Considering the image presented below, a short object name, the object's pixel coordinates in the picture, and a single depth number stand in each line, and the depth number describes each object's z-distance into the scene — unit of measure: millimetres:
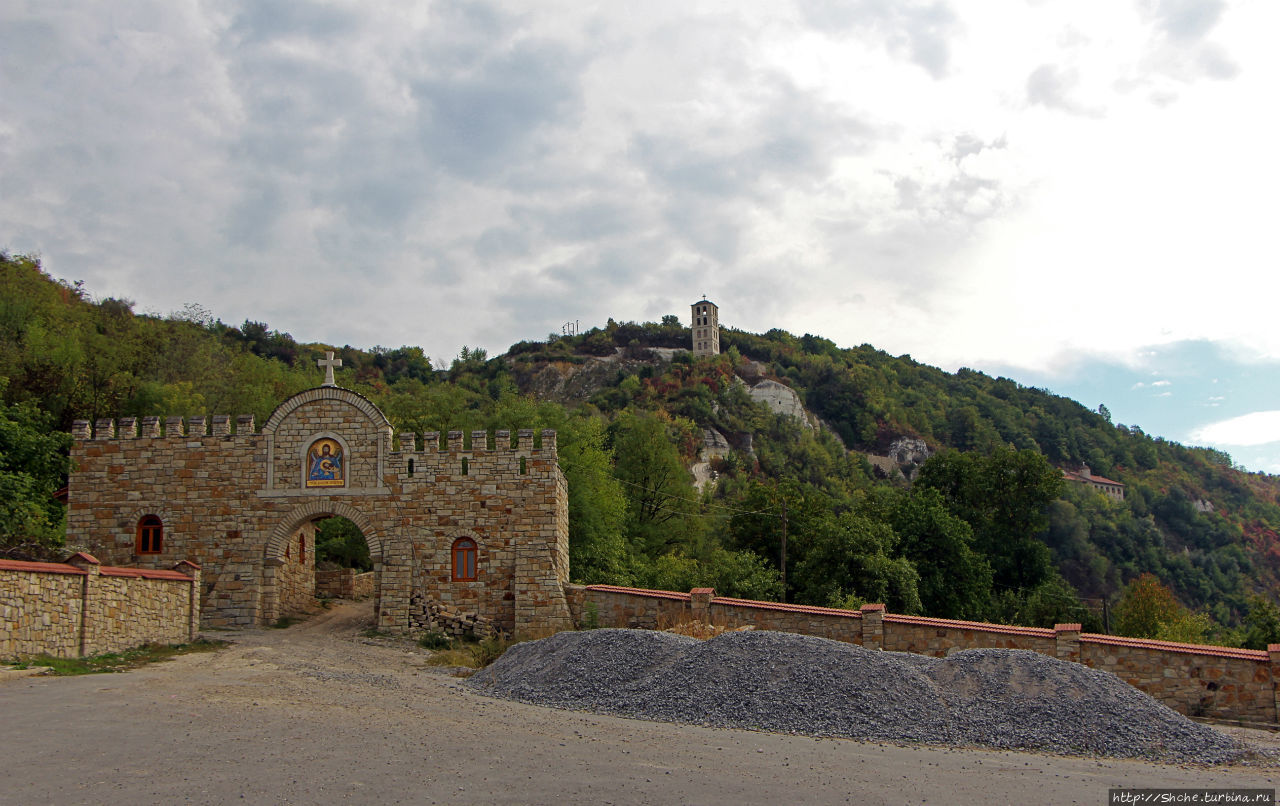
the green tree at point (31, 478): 19953
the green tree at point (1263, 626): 28719
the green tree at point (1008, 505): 40125
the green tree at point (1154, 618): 32031
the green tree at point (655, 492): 34656
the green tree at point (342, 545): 30547
